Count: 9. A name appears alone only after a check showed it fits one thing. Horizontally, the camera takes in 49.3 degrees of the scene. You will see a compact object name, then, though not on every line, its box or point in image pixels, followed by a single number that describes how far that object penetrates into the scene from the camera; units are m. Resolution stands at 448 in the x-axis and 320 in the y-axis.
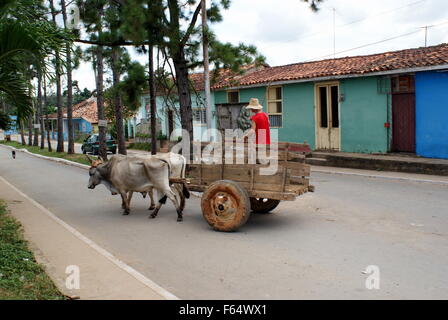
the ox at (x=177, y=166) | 9.20
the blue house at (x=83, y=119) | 54.11
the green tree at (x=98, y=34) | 13.58
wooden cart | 7.74
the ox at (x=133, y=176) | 9.18
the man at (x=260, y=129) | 8.66
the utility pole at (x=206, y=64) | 12.65
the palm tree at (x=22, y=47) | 8.43
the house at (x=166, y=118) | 27.07
